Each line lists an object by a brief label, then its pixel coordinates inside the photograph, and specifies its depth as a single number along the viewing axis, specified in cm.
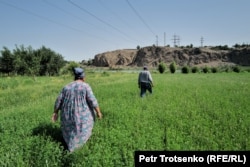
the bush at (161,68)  7400
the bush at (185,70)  7173
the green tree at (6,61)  5797
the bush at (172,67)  7248
